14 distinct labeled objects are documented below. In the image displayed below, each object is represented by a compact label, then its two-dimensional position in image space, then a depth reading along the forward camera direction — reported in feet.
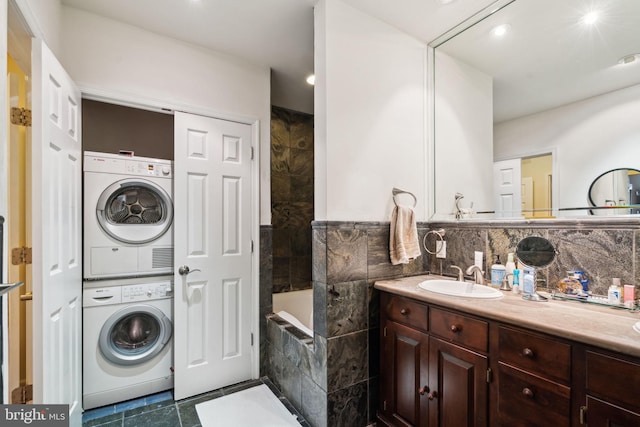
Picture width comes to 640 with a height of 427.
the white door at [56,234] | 4.21
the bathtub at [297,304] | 9.82
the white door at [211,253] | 6.93
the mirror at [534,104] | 4.69
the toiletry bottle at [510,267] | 5.32
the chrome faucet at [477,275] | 5.74
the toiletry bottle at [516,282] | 5.09
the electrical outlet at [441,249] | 6.67
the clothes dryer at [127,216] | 6.48
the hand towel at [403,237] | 5.94
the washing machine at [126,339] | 6.39
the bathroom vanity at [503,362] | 3.00
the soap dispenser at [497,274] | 5.44
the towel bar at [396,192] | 6.31
